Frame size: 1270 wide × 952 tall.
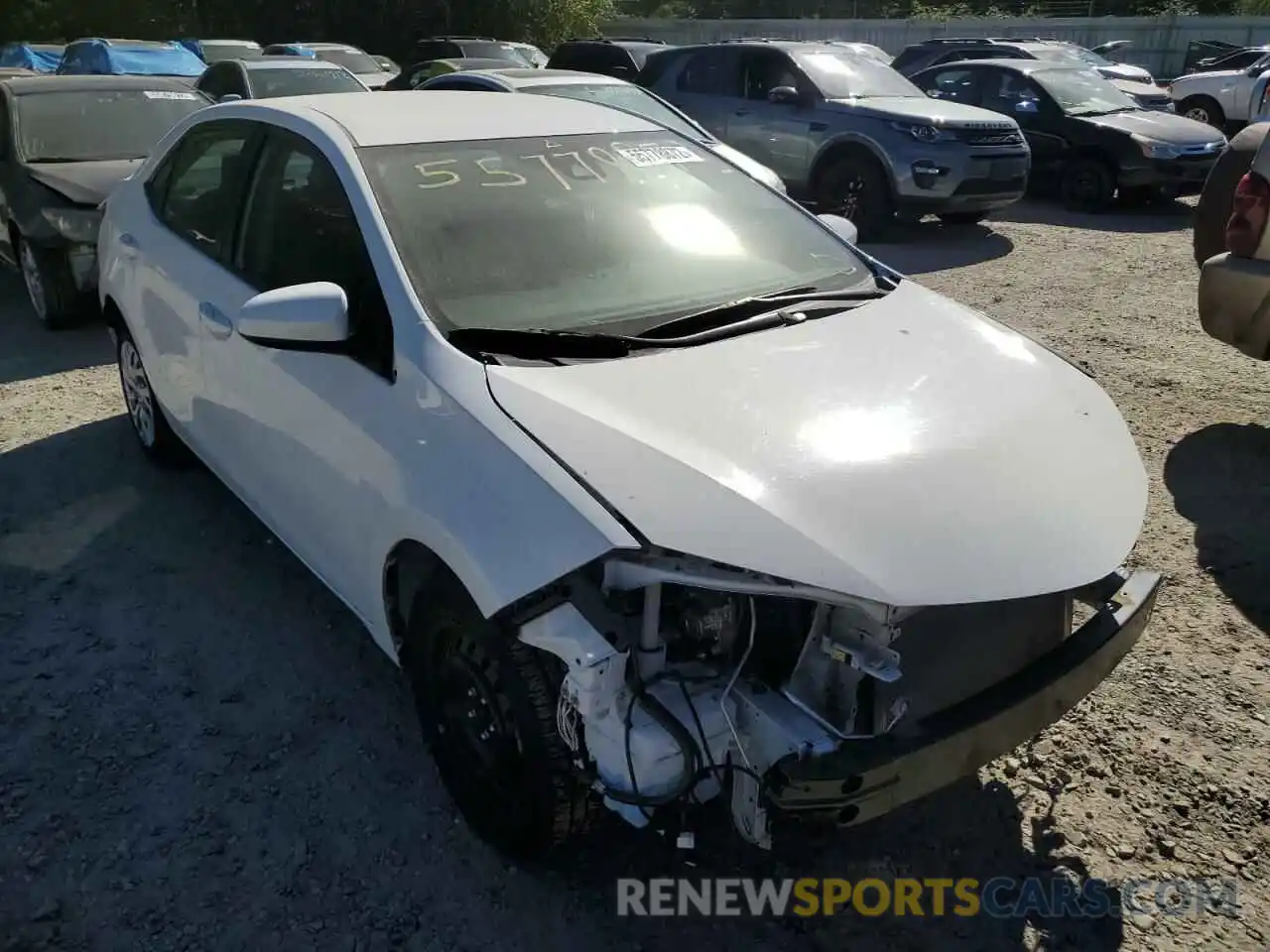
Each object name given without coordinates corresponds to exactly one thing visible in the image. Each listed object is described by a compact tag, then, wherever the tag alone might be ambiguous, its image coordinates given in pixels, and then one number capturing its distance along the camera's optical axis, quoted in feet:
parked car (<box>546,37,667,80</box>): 44.14
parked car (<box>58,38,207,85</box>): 47.55
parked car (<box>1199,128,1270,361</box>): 15.40
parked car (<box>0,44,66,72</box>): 62.67
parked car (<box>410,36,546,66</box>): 57.41
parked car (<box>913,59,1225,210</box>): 36.68
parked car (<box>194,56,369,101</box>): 37.19
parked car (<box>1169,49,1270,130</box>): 56.59
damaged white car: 7.22
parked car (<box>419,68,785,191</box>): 29.60
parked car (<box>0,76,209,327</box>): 23.12
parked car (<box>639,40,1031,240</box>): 32.53
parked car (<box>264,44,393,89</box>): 58.85
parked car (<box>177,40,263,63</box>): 58.18
